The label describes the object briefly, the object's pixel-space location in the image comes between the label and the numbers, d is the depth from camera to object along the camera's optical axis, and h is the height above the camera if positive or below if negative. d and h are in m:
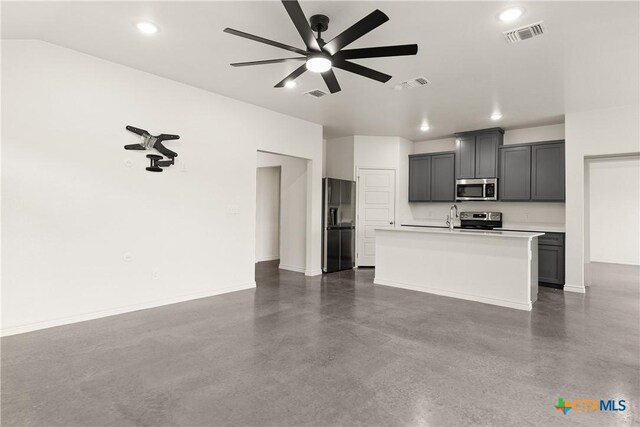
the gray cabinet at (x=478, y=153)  6.32 +1.27
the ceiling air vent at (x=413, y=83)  4.09 +1.70
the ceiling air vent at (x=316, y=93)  4.53 +1.71
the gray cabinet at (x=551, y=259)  5.43 -0.68
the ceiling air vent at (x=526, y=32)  2.86 +1.65
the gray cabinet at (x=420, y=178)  7.24 +0.87
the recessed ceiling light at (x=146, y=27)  2.90 +1.68
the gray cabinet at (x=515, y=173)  5.95 +0.81
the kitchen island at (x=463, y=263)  4.19 -0.65
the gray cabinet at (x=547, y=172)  5.58 +0.79
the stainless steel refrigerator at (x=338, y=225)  6.46 -0.16
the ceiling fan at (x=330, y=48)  2.22 +1.31
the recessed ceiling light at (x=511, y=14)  2.62 +1.64
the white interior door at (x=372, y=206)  7.14 +0.24
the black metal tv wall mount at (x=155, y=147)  3.85 +0.81
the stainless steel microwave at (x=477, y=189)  6.30 +0.56
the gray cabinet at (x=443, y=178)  6.89 +0.84
